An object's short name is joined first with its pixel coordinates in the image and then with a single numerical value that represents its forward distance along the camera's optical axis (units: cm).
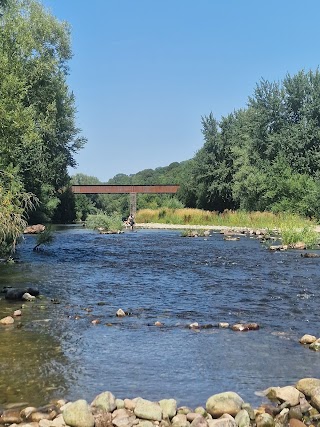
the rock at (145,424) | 591
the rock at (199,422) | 588
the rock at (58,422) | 593
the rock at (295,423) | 608
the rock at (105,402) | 632
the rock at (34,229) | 4494
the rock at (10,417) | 614
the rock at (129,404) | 643
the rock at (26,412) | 625
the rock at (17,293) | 1366
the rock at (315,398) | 657
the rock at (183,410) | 633
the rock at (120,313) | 1188
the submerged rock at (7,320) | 1088
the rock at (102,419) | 605
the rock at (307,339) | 955
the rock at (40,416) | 616
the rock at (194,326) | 1081
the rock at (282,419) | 615
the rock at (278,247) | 2825
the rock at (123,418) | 606
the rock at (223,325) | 1090
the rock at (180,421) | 598
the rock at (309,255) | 2486
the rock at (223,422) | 588
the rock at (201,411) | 632
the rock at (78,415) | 590
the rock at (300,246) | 2891
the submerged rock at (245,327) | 1064
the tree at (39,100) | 1861
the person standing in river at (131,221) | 5544
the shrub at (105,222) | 4981
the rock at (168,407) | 623
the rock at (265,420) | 606
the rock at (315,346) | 913
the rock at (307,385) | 679
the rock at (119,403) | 646
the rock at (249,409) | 623
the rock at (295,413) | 639
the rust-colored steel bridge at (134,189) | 8206
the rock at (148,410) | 616
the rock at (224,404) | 629
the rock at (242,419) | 599
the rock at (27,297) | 1362
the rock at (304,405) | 655
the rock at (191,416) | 613
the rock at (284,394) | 662
